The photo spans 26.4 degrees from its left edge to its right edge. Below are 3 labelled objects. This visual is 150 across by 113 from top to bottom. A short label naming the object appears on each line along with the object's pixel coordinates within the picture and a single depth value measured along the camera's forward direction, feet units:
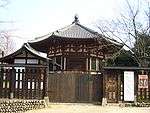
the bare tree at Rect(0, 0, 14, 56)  177.53
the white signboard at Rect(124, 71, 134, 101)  65.92
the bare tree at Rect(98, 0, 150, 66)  100.81
